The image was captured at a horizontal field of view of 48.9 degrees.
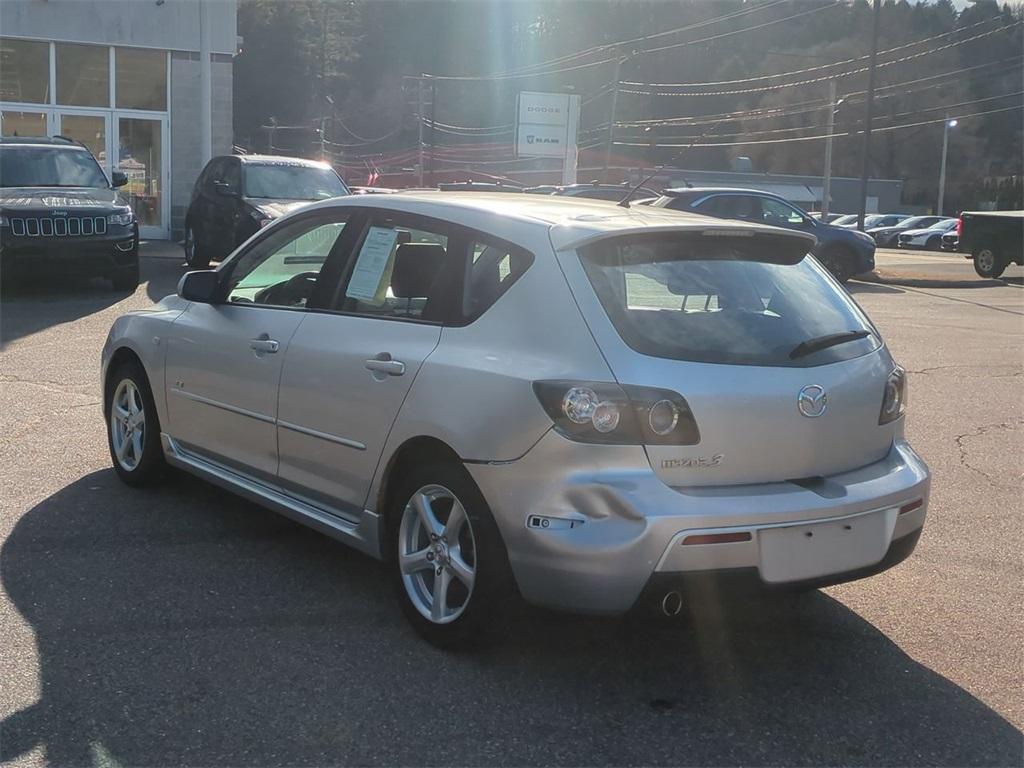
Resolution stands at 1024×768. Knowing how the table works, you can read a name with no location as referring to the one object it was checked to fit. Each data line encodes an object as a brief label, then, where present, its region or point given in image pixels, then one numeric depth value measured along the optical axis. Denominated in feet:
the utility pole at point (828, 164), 127.95
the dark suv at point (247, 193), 49.37
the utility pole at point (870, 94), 89.81
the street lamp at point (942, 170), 239.69
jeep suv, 43.34
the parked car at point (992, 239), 73.77
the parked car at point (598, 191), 65.05
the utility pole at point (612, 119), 153.69
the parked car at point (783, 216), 59.21
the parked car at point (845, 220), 176.02
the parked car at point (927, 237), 163.63
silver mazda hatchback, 11.16
